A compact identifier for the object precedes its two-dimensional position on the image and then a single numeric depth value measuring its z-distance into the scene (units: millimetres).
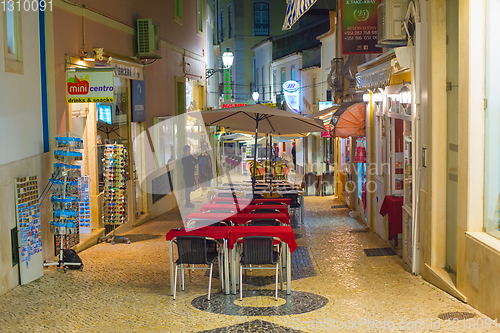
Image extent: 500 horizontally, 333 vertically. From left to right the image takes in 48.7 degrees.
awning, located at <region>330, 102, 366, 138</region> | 14156
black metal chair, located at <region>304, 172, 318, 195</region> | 21141
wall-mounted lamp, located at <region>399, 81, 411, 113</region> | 9734
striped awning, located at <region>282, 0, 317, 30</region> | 9020
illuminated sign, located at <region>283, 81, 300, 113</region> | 33062
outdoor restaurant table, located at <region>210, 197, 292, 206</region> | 11482
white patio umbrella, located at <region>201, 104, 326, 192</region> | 10664
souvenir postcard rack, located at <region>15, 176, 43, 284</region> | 8344
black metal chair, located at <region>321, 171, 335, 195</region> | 21016
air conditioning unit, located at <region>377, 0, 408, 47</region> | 9195
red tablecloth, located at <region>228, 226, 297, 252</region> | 7695
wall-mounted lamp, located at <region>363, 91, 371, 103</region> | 13664
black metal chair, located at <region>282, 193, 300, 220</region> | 14016
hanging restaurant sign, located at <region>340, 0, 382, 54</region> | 12016
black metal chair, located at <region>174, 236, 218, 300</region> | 7637
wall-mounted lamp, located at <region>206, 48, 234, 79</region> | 26531
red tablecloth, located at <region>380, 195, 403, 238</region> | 10422
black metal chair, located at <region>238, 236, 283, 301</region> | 7559
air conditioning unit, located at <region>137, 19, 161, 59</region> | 14309
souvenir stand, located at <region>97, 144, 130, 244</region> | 11883
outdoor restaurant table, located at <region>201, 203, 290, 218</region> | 10195
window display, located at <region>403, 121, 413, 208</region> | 10252
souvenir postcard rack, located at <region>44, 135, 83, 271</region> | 9227
